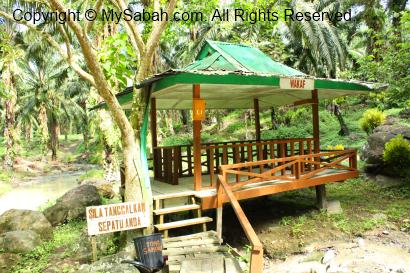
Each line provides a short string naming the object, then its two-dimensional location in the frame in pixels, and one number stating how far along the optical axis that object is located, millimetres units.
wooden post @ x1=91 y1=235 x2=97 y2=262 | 6348
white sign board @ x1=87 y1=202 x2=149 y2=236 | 6031
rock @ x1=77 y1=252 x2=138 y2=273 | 5812
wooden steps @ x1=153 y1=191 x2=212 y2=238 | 6602
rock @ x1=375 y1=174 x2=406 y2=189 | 11034
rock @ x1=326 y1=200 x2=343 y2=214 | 9367
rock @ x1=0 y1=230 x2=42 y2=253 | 7440
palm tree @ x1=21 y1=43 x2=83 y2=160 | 27422
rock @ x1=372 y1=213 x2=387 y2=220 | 8591
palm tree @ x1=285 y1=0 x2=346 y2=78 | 18120
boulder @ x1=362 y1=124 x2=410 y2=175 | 11895
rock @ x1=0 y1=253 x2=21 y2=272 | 6824
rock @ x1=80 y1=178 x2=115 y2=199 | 13220
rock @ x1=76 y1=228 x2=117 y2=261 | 7090
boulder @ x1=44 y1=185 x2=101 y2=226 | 10242
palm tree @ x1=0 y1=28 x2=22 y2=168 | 21109
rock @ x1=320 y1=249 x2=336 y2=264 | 6645
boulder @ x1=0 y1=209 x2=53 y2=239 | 8547
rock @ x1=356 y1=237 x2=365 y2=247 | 7374
